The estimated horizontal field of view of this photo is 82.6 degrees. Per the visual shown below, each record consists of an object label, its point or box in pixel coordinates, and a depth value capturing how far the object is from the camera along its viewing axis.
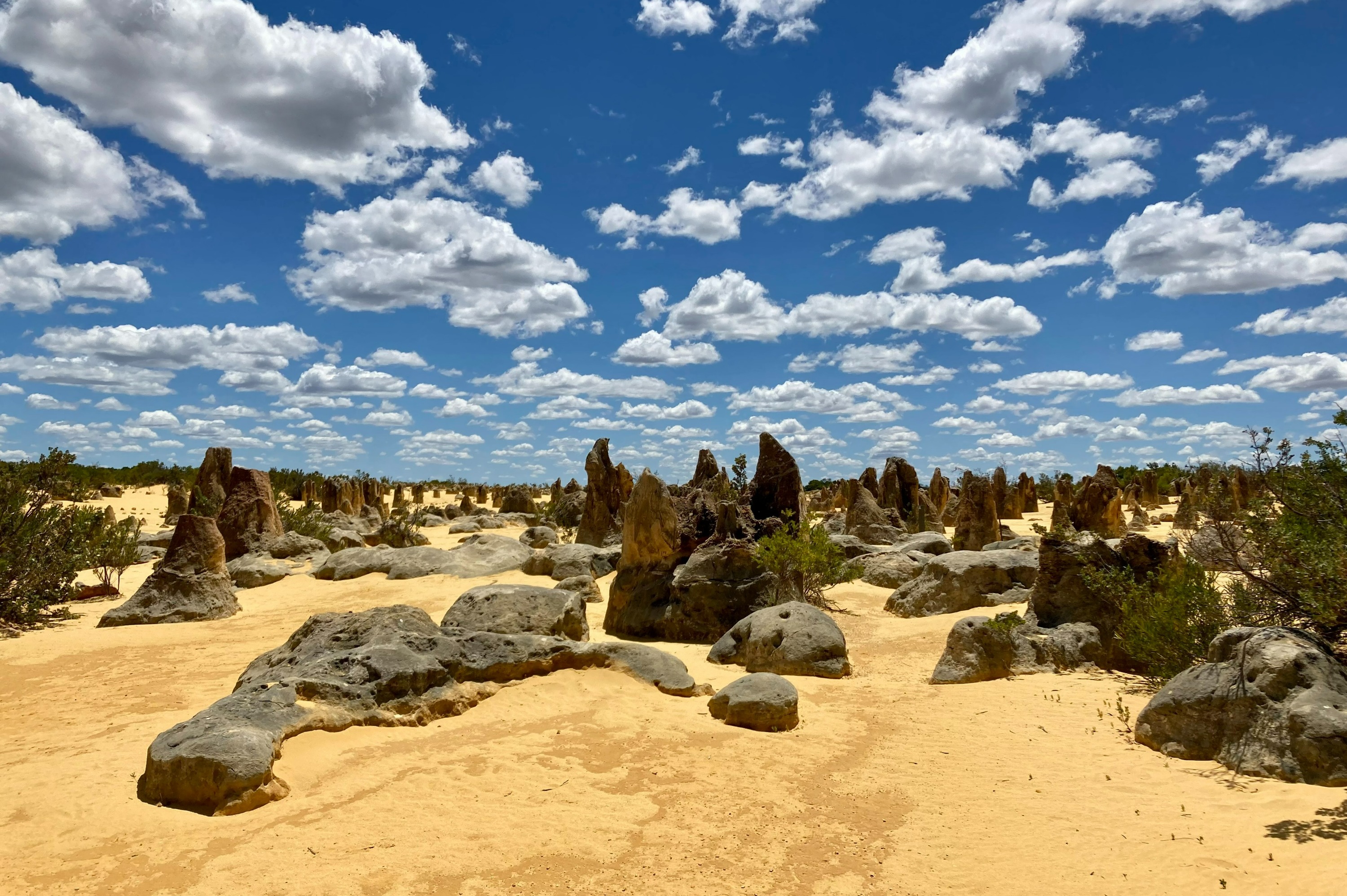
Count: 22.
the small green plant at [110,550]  16.16
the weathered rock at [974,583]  14.84
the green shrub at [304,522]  24.84
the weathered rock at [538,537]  22.42
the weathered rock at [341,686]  5.46
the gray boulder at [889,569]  18.73
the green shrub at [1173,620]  8.93
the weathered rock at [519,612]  10.35
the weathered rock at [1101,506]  23.17
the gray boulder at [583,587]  15.75
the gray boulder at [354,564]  18.34
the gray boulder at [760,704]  7.82
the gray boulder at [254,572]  17.81
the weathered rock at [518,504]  40.97
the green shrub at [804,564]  13.64
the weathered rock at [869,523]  24.52
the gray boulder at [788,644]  10.42
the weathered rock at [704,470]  21.03
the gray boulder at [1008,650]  10.09
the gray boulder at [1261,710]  6.03
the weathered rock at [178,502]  30.70
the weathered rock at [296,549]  20.59
